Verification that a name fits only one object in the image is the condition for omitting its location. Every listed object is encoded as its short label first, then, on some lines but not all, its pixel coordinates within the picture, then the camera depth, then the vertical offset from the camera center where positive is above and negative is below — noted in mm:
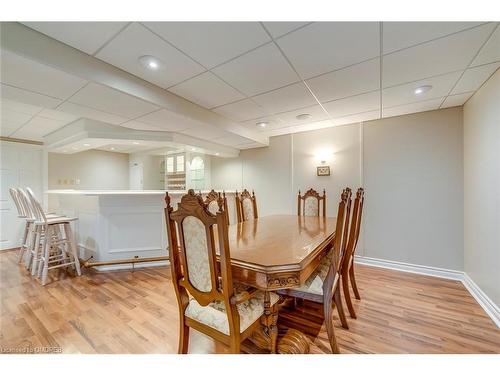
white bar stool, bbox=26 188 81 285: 2719 -728
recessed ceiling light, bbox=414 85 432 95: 2250 +1036
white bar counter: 3068 -559
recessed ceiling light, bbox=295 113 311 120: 3077 +1036
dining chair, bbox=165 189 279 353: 1129 -553
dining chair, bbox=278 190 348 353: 1460 -737
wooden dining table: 1198 -445
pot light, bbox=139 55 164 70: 1721 +1038
